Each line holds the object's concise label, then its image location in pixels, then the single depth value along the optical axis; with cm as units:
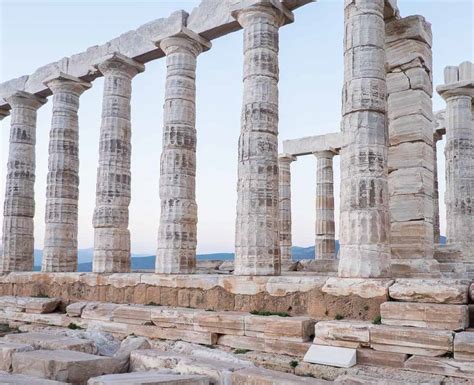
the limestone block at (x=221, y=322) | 1246
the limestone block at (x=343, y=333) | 1027
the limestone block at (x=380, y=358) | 960
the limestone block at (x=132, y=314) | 1467
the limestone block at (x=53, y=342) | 1009
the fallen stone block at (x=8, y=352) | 950
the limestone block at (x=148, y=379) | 759
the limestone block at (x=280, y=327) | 1120
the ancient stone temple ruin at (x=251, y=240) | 967
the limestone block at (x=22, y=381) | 770
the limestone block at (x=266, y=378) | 773
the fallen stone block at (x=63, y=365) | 848
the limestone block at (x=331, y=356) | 992
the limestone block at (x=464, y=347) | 888
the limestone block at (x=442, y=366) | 871
